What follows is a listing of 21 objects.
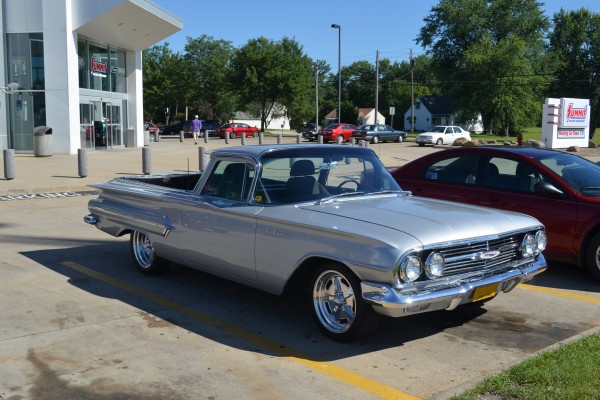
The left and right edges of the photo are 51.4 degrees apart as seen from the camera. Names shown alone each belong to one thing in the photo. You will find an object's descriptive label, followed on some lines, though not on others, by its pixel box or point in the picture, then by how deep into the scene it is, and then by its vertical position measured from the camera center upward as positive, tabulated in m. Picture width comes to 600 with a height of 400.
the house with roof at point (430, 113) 100.69 +2.44
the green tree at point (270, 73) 63.97 +5.44
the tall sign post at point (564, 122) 37.81 +0.47
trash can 25.66 -0.81
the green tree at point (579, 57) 81.06 +9.60
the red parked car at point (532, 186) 7.04 -0.72
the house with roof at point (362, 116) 93.32 +1.74
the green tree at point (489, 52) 63.94 +8.39
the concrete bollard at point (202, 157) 20.68 -1.08
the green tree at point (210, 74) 75.69 +6.12
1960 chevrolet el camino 4.64 -0.91
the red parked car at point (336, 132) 46.84 -0.42
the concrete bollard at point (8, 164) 16.91 -1.14
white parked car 45.22 -0.57
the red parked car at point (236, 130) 53.16 -0.42
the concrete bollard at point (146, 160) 19.70 -1.14
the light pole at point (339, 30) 51.47 +7.98
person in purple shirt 39.66 -0.16
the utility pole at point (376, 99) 59.12 +2.65
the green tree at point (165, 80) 76.50 +5.39
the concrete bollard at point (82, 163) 18.13 -1.17
